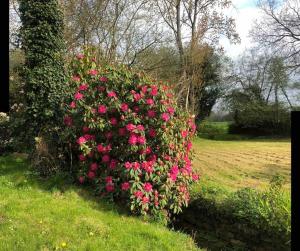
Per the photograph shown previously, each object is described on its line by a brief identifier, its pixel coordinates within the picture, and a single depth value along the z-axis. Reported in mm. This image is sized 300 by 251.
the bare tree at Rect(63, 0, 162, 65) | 14961
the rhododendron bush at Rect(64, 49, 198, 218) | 5867
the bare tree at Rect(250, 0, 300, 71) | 16359
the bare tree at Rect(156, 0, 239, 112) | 19470
